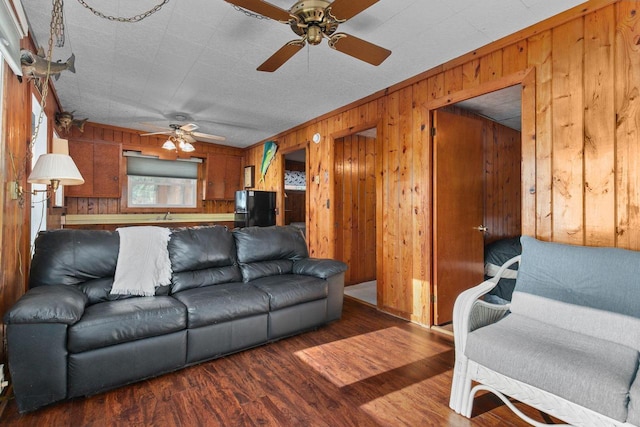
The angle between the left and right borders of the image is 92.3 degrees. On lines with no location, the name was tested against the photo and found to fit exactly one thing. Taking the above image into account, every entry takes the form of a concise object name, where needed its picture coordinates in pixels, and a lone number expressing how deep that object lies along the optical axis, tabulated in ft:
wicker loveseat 4.34
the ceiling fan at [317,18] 5.27
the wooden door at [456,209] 10.06
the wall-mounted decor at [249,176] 20.77
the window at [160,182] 18.01
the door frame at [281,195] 18.02
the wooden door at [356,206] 15.21
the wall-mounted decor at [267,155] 18.39
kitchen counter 16.07
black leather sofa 5.67
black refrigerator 17.56
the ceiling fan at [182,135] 14.16
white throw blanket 7.77
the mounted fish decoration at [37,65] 6.88
